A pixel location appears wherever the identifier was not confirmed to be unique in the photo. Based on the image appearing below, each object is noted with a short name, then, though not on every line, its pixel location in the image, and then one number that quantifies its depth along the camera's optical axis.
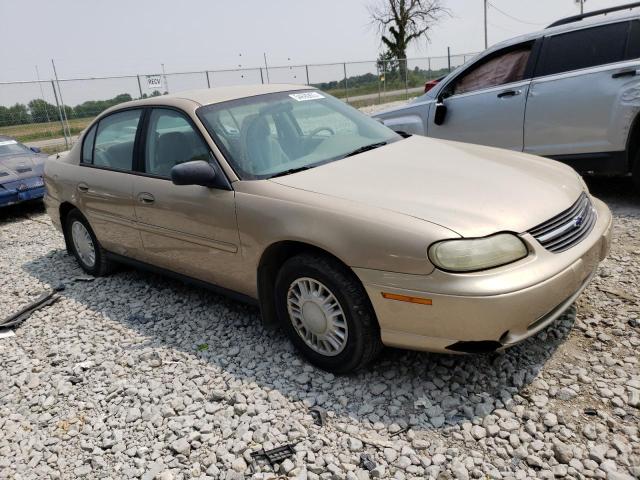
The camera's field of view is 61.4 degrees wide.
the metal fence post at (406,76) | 29.23
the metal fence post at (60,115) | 16.28
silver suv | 5.04
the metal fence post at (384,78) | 27.44
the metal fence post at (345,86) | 25.12
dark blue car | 8.02
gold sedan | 2.52
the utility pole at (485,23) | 43.25
